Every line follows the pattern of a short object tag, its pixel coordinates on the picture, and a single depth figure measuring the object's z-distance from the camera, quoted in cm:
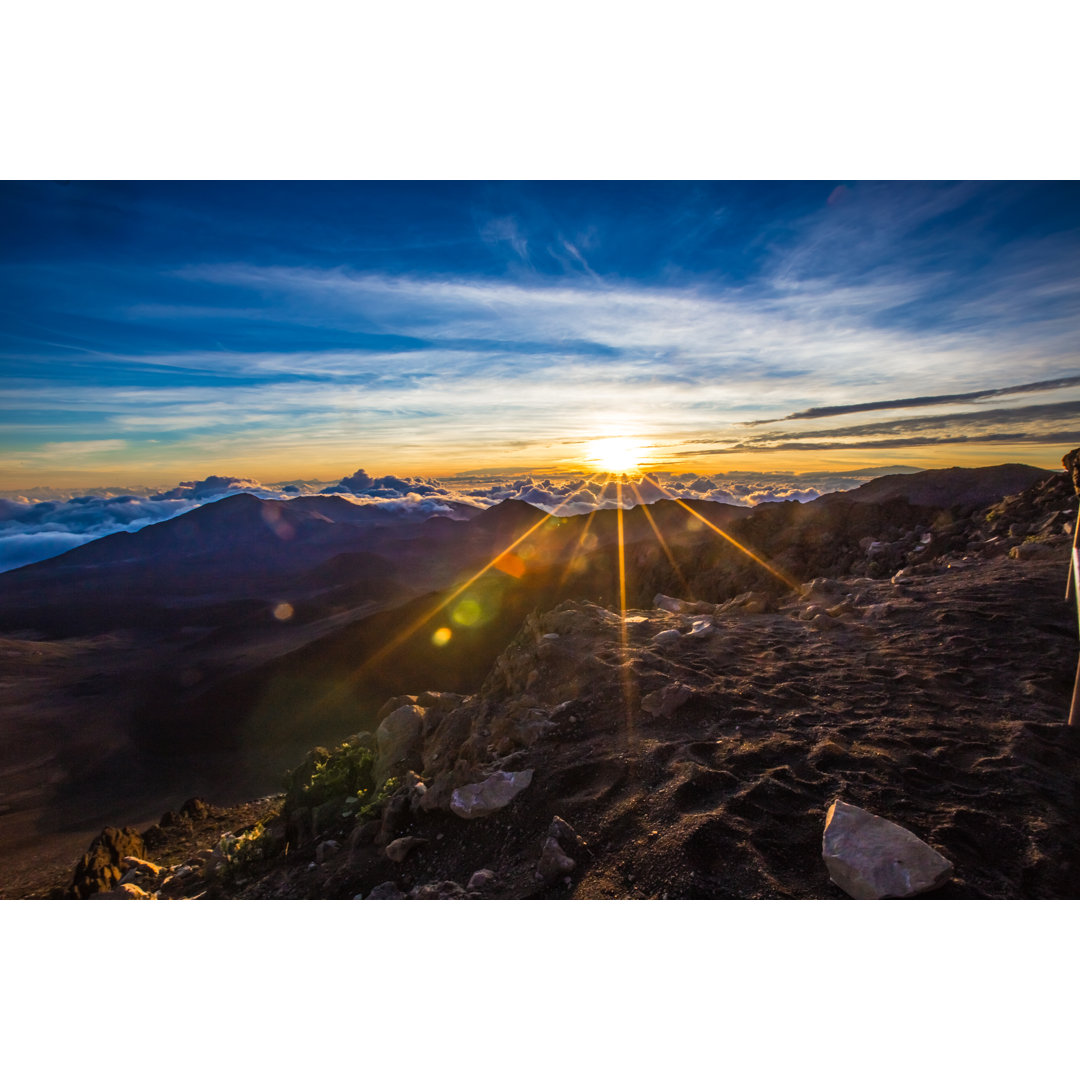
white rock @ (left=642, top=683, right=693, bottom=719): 342
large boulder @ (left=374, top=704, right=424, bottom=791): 496
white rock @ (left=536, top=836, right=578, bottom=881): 219
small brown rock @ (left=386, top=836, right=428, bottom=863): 292
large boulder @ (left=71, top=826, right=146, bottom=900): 551
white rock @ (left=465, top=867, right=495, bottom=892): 239
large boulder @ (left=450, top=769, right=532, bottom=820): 290
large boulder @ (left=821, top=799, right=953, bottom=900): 186
